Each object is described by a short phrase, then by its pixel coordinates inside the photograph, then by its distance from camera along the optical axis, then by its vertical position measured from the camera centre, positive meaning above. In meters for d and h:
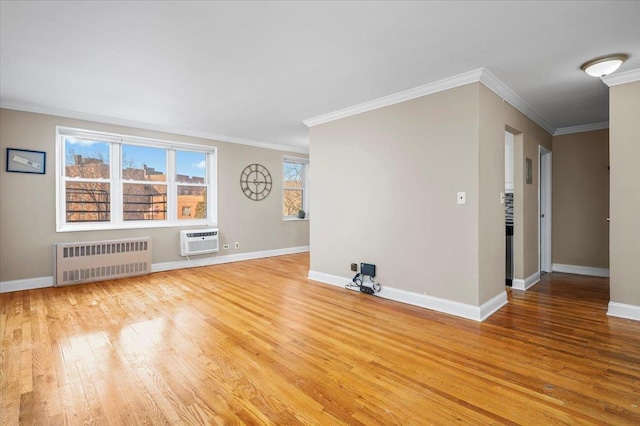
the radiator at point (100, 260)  4.37 -0.72
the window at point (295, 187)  7.42 +0.64
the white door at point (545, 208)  5.24 +0.07
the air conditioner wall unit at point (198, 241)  5.51 -0.53
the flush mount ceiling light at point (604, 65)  2.72 +1.34
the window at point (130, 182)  4.65 +0.52
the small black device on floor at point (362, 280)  3.92 -0.91
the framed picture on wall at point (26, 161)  4.08 +0.71
